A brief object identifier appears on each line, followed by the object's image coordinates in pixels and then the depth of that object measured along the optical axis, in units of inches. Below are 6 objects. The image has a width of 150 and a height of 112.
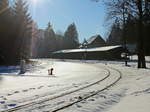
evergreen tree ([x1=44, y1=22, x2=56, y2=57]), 2368.5
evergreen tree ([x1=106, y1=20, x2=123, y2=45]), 2177.3
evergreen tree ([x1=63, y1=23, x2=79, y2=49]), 2451.3
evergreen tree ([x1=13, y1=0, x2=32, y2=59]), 892.2
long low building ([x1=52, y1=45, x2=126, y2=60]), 1422.8
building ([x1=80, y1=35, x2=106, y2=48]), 2420.7
